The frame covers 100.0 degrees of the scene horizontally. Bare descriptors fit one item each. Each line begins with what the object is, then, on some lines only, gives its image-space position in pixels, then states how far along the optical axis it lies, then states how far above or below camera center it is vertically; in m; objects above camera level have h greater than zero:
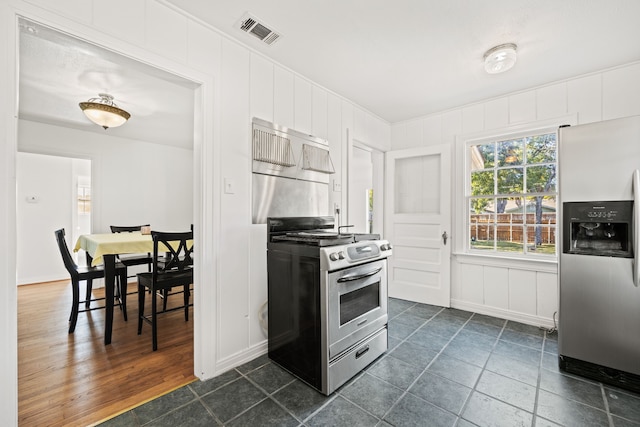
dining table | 2.46 -0.38
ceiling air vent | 1.92 +1.39
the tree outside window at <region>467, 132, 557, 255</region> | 2.95 +0.23
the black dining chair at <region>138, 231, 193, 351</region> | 2.42 -0.59
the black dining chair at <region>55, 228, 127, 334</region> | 2.70 -0.63
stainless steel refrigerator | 1.84 -0.26
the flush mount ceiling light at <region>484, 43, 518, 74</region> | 2.20 +1.32
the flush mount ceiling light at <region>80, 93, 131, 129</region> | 2.83 +1.11
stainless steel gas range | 1.78 -0.66
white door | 3.44 -0.11
